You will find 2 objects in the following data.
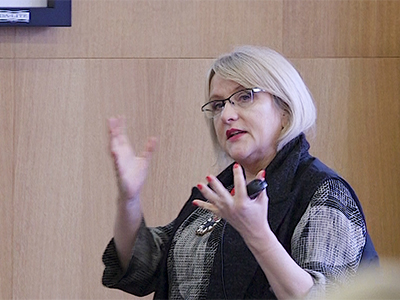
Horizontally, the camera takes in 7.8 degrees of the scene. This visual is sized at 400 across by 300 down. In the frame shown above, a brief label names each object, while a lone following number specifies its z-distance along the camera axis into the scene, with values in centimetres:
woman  540
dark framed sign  623
